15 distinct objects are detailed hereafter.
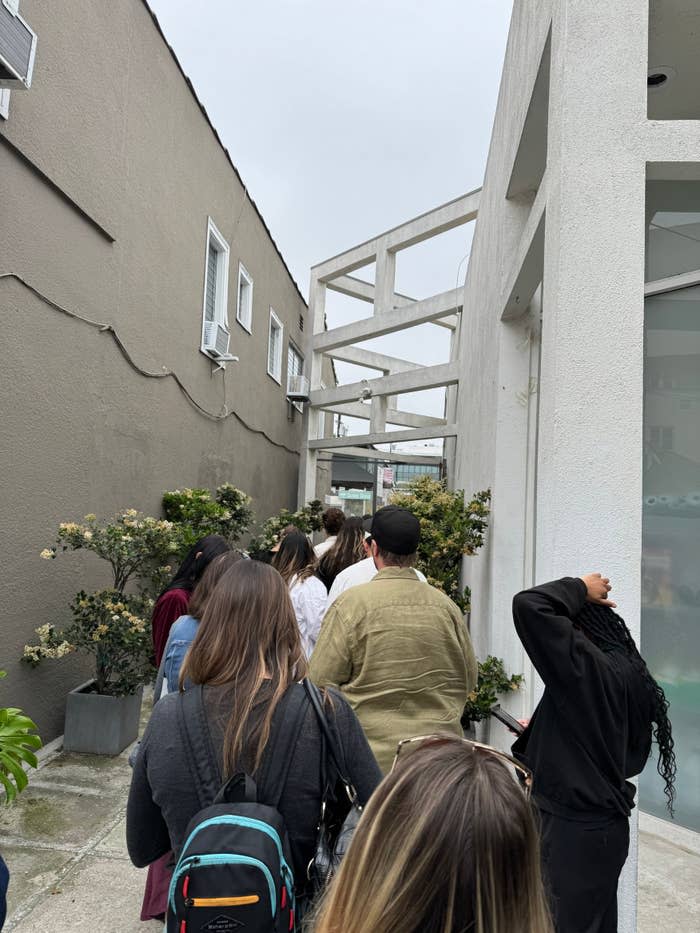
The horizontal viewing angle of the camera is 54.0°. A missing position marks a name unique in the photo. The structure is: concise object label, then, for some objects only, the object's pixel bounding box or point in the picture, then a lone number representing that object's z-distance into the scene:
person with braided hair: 2.09
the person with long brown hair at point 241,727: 1.75
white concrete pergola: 13.47
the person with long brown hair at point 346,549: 5.20
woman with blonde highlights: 1.00
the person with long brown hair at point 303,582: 4.34
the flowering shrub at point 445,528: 5.85
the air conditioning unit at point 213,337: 9.09
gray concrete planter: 5.21
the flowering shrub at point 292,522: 11.00
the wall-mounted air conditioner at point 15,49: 3.98
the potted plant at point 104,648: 5.16
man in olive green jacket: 2.59
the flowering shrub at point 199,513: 7.73
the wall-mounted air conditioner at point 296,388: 15.11
